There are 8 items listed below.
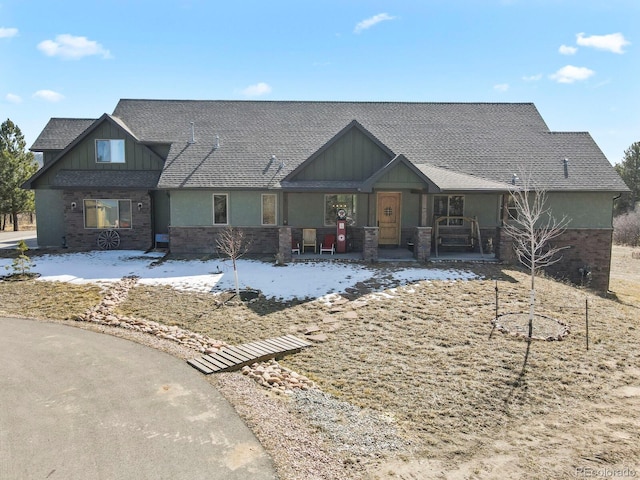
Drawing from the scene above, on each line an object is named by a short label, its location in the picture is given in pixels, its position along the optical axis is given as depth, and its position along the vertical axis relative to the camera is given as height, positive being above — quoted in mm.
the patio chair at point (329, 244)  16672 -1281
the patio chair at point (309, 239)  16984 -1094
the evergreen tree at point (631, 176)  43000 +3498
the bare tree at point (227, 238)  16906 -1115
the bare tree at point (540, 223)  16516 -452
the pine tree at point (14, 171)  28891 +2420
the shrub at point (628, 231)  33156 -1433
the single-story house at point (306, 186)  16422 +877
